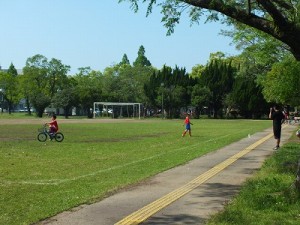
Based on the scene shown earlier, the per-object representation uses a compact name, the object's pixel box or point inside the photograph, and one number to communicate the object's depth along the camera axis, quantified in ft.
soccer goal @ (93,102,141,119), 318.65
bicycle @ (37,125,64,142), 85.51
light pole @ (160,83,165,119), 290.01
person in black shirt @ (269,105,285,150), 65.80
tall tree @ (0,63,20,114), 353.10
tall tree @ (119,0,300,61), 27.43
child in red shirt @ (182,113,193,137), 102.32
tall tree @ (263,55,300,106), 100.94
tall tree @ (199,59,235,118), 295.28
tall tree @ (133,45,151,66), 466.86
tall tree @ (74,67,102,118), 329.11
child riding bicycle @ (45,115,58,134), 85.92
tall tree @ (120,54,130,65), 483.64
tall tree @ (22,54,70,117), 342.64
